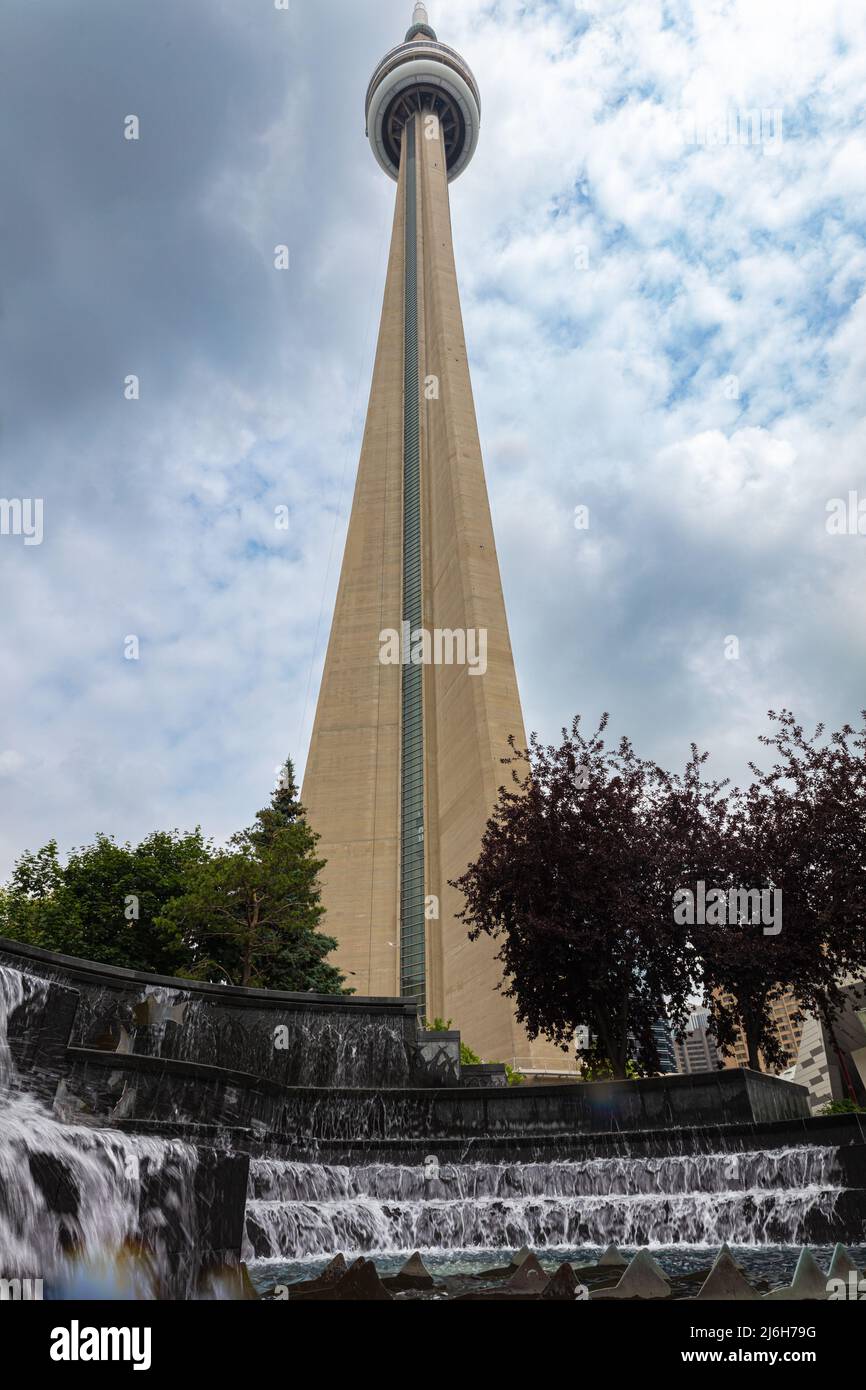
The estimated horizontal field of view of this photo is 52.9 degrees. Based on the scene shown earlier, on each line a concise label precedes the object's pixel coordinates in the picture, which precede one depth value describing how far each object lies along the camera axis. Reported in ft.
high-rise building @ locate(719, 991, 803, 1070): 325.42
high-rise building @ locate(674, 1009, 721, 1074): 462.19
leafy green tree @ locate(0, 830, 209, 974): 66.08
